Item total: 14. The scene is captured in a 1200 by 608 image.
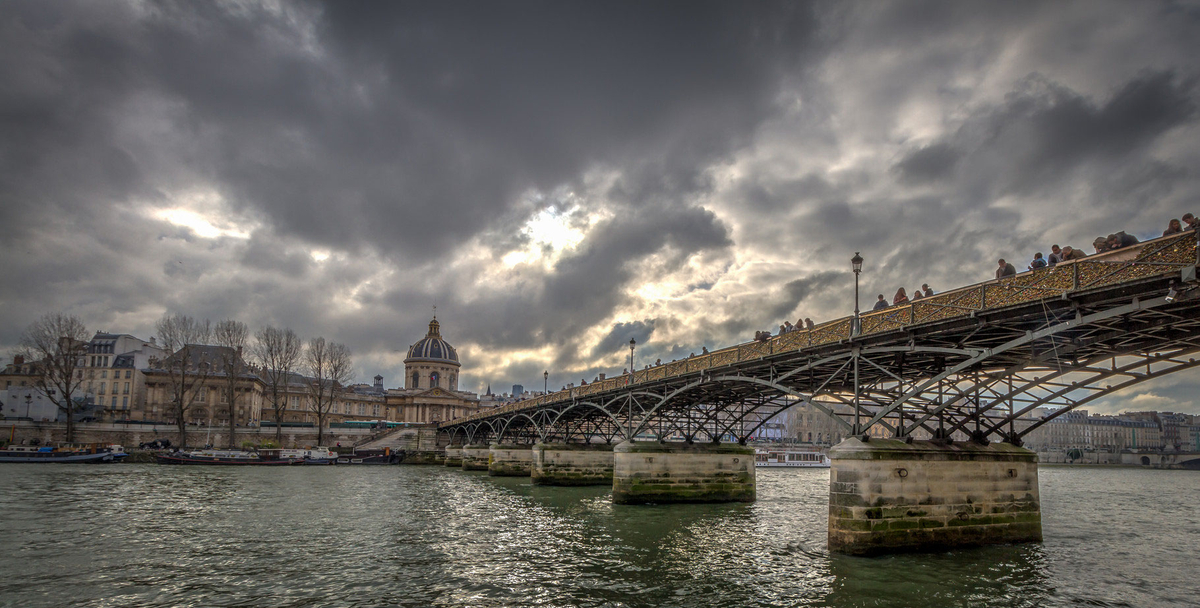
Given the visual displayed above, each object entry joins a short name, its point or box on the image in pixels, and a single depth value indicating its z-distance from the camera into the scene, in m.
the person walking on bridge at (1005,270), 18.38
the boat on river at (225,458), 71.94
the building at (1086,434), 184.25
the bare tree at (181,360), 77.62
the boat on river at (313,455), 79.69
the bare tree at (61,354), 73.62
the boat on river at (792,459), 110.19
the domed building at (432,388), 148.12
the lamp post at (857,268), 22.42
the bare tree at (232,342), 81.31
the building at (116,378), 106.69
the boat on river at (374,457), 86.56
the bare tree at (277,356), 83.25
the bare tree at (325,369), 89.38
